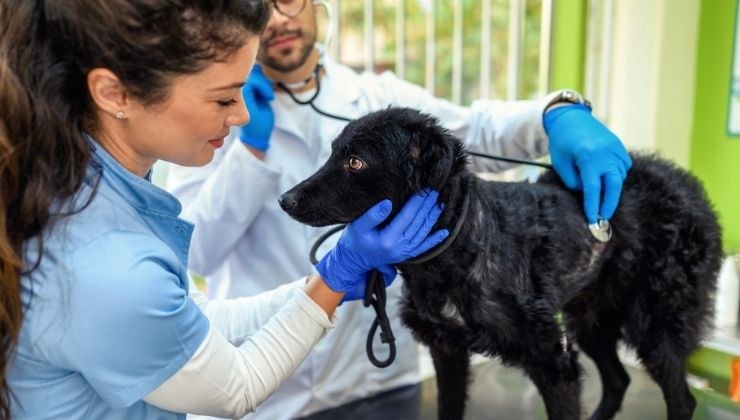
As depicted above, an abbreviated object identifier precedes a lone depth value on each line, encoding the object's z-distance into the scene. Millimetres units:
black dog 963
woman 688
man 1333
